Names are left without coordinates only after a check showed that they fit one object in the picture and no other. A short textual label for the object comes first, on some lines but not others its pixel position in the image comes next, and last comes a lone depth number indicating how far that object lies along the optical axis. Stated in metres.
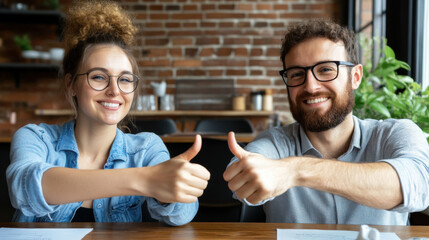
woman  0.95
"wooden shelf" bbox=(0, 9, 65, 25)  3.85
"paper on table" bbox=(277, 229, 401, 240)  0.87
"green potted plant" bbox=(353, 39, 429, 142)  1.53
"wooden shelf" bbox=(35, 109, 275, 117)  3.98
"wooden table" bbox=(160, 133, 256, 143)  2.24
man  0.99
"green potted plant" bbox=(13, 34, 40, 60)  3.98
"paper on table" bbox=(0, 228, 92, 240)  0.88
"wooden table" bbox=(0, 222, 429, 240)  0.89
